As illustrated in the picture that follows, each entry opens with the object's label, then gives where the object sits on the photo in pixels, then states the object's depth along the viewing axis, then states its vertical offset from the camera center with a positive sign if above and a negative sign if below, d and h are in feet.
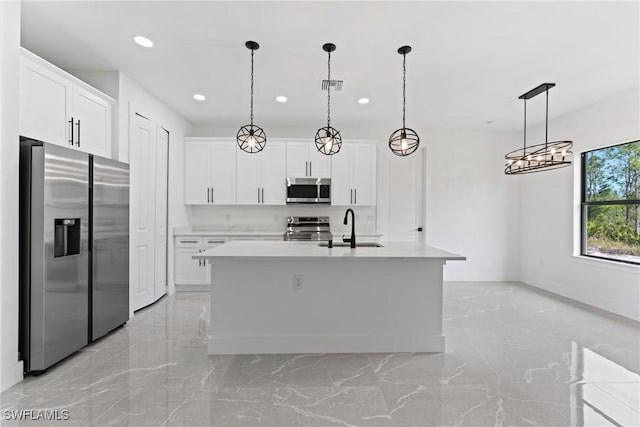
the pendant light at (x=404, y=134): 8.99 +2.14
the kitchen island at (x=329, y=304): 9.21 -2.59
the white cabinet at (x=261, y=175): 17.16 +1.90
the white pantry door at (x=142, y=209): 12.07 +0.06
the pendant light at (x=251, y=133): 9.26 +2.31
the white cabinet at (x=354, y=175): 17.33 +1.97
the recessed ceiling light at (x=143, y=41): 9.16 +4.77
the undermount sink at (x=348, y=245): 10.88 -1.11
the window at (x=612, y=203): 12.87 +0.50
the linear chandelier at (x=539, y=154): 10.84 +2.04
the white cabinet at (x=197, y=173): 17.04 +1.96
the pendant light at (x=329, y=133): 9.34 +2.29
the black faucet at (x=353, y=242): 10.27 -0.93
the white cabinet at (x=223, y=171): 17.11 +2.08
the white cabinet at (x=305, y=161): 17.20 +2.66
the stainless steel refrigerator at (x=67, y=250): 7.55 -1.06
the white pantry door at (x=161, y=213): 14.03 -0.11
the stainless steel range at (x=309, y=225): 17.75 -0.71
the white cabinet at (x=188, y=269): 15.81 -2.81
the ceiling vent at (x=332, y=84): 11.64 +4.65
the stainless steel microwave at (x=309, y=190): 17.15 +1.14
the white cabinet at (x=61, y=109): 8.12 +2.84
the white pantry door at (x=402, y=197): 18.54 +0.88
